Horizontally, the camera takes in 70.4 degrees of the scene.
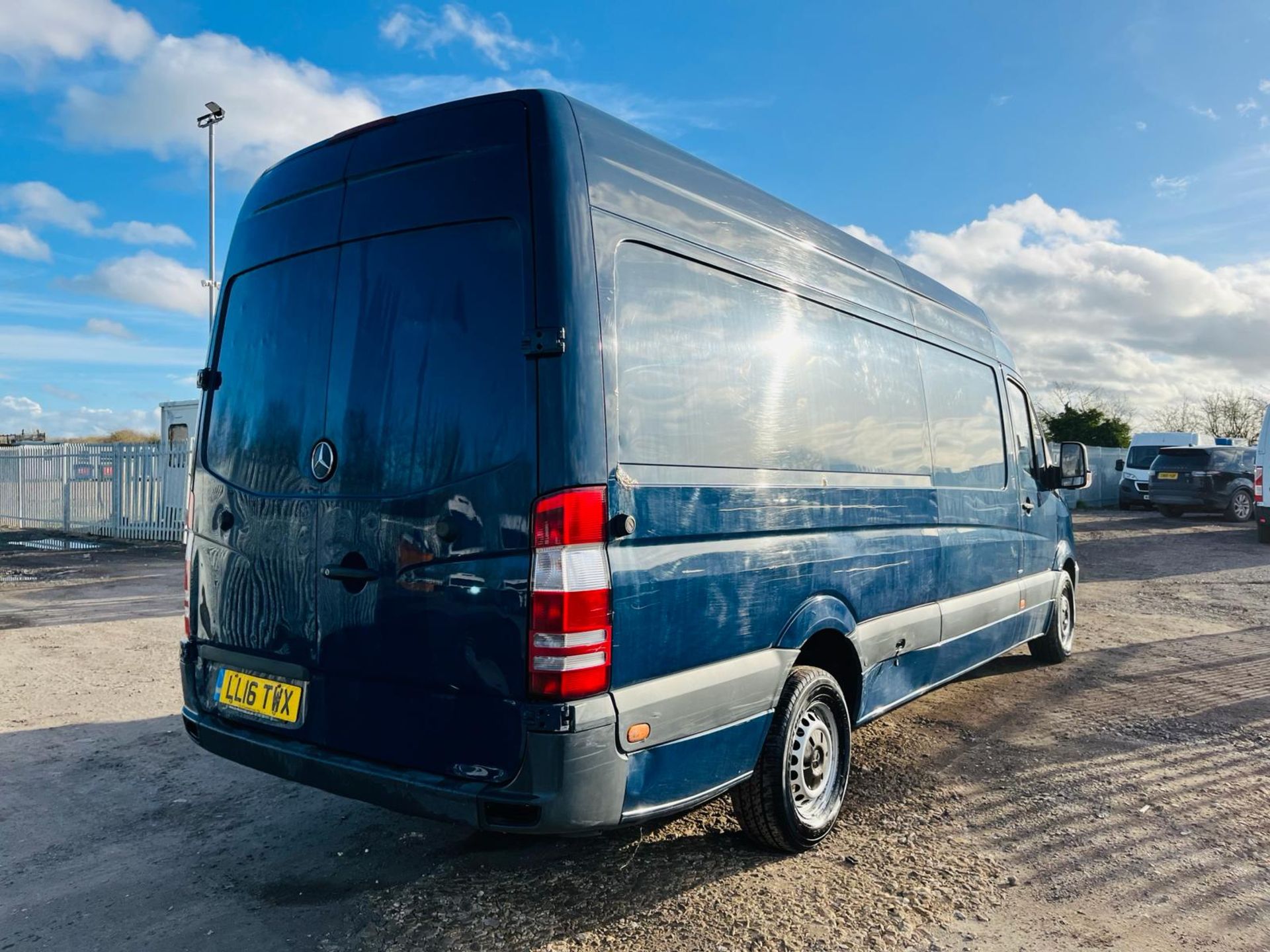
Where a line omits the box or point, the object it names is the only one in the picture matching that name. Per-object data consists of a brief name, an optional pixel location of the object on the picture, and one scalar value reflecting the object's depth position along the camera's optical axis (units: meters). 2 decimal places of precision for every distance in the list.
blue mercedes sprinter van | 2.61
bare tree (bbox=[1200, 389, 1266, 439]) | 38.78
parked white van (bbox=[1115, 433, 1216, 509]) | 23.05
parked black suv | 19.81
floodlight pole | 19.58
